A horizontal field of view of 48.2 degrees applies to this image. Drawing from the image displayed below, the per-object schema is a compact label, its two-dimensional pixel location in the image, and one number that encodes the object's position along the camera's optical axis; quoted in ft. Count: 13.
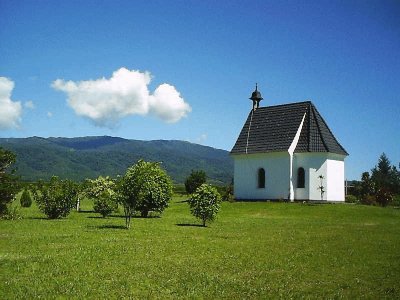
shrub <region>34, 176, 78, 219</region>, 90.17
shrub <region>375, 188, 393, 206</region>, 149.59
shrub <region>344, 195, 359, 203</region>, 153.38
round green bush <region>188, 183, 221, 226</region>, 81.87
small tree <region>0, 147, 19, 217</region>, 82.64
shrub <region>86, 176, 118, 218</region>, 96.26
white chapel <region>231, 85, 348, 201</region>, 143.84
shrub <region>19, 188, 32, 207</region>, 135.44
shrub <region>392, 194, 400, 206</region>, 163.61
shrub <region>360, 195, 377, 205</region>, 146.30
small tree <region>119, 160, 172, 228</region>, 75.31
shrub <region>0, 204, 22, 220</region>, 85.99
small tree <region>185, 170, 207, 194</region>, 190.19
